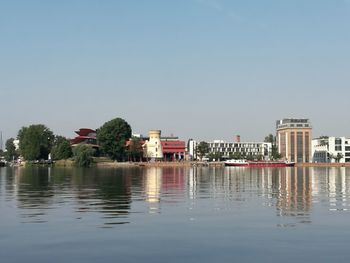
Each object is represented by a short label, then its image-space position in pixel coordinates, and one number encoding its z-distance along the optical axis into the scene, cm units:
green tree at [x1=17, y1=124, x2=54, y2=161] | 19950
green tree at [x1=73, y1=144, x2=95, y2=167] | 18275
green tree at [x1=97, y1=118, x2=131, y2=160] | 19312
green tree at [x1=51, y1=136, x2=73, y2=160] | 19638
